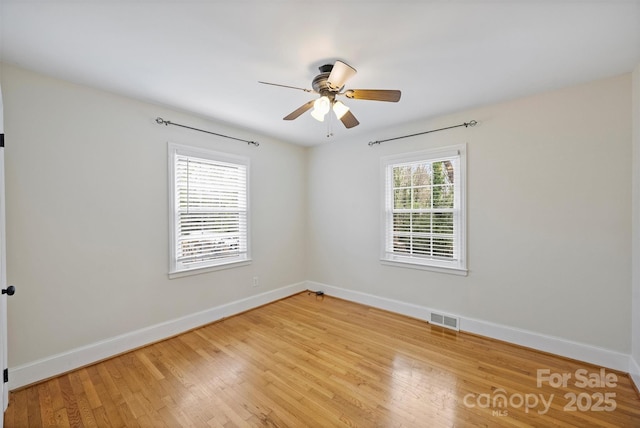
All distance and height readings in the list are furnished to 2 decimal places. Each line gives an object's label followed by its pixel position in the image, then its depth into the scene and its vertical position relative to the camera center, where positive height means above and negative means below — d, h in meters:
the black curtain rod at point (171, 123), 2.85 +1.04
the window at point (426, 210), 3.10 +0.05
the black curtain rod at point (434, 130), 2.94 +1.05
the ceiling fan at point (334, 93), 1.86 +0.98
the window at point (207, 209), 3.03 +0.07
